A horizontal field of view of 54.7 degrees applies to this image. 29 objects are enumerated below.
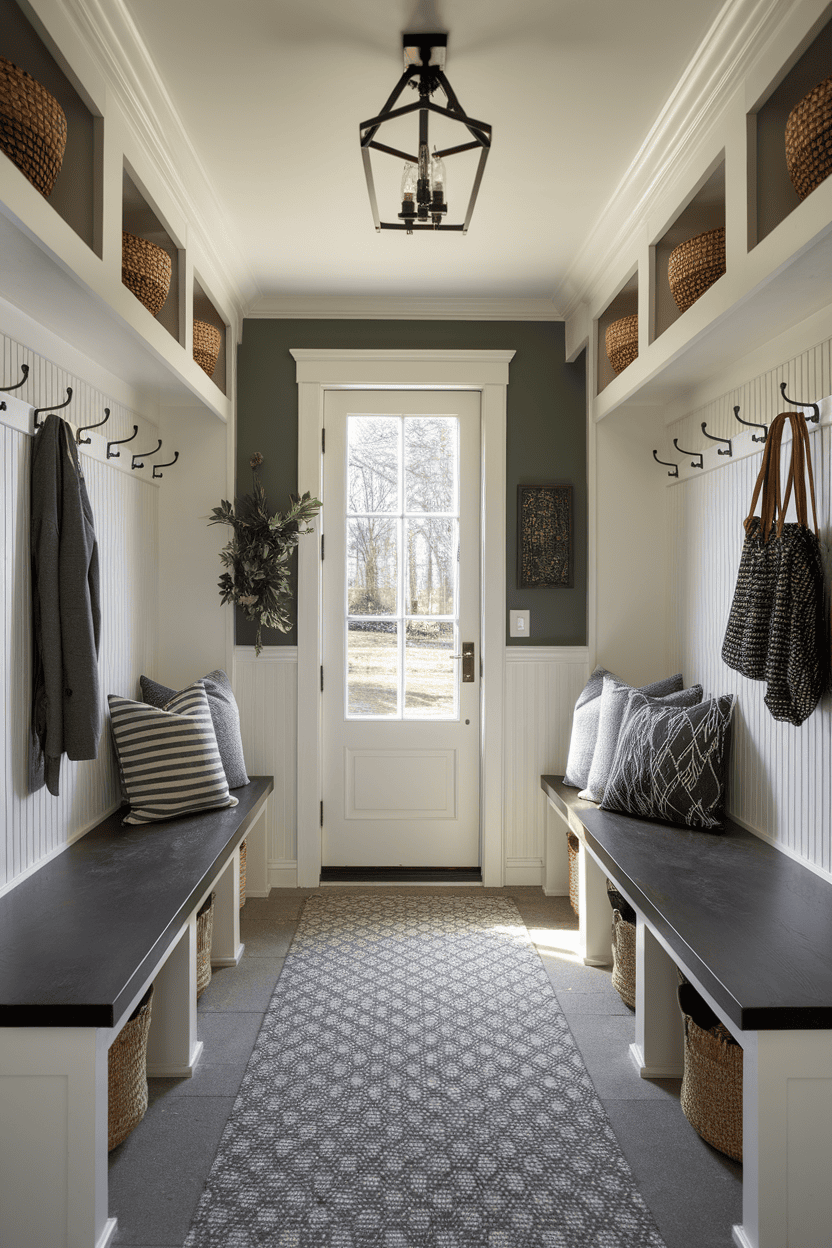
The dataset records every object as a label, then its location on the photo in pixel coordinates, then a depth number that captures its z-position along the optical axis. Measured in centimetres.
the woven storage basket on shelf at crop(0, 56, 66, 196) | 152
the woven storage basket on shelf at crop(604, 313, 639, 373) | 297
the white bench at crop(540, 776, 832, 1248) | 143
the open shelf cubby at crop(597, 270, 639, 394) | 323
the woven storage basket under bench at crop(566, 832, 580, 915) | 317
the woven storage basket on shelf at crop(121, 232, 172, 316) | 229
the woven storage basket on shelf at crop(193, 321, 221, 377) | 304
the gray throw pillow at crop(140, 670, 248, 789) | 308
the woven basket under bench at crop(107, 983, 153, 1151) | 183
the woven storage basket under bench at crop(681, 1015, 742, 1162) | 180
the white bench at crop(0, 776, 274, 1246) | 144
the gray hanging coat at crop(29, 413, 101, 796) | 211
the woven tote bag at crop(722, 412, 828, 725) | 198
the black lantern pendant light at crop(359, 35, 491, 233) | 183
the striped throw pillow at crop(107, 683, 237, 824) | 269
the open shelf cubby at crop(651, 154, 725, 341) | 244
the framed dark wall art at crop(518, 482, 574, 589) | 359
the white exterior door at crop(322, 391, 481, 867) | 367
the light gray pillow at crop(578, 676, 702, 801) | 286
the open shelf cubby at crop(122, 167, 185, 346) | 248
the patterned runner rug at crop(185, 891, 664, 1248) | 163
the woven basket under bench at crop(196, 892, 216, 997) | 250
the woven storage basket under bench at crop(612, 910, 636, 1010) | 246
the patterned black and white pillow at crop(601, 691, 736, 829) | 254
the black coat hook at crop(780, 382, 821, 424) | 207
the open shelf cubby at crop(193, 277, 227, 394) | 331
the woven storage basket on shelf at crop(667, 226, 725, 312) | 223
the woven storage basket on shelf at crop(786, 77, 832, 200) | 158
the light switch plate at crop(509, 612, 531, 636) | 361
